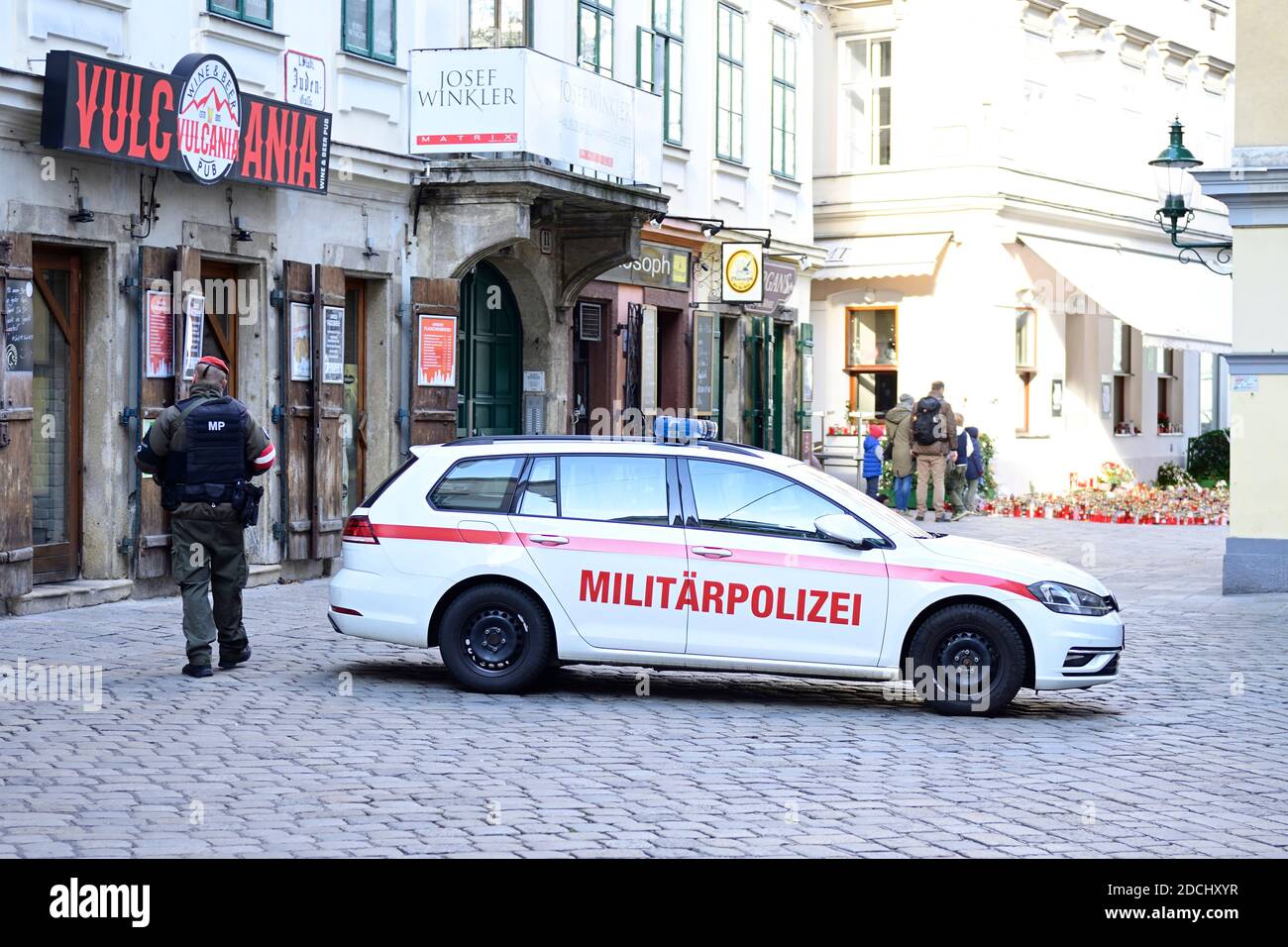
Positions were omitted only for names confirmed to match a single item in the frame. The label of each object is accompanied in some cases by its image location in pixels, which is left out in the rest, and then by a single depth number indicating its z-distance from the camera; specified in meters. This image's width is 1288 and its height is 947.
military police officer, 11.97
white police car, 10.79
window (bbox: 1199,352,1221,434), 41.91
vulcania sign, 14.42
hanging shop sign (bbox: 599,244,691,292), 24.84
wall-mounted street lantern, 21.62
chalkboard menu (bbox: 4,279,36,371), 14.38
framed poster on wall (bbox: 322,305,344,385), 18.34
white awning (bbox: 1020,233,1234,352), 30.78
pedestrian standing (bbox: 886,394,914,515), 28.78
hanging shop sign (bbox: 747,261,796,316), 28.89
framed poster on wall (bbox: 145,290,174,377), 15.91
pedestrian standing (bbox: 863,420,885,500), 29.98
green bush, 37.28
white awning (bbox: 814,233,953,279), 32.97
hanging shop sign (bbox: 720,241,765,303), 26.72
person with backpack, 28.20
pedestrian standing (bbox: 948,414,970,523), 30.17
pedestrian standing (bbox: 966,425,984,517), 30.12
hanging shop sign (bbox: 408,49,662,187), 19.34
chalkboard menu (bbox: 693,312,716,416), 27.06
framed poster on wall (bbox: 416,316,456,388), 19.92
